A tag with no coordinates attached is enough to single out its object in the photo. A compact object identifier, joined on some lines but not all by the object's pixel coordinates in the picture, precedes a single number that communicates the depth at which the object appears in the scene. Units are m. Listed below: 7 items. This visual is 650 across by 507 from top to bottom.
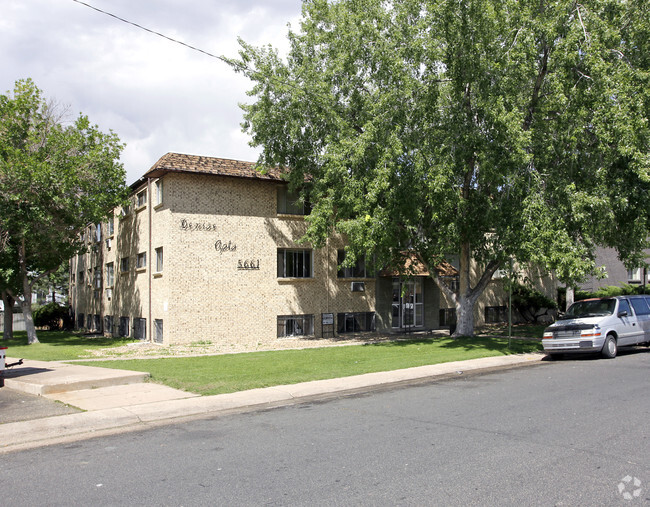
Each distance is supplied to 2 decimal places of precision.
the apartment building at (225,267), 21.48
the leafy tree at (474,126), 15.86
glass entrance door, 26.91
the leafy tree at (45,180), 21.34
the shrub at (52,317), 41.22
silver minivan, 14.54
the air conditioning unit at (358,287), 25.48
